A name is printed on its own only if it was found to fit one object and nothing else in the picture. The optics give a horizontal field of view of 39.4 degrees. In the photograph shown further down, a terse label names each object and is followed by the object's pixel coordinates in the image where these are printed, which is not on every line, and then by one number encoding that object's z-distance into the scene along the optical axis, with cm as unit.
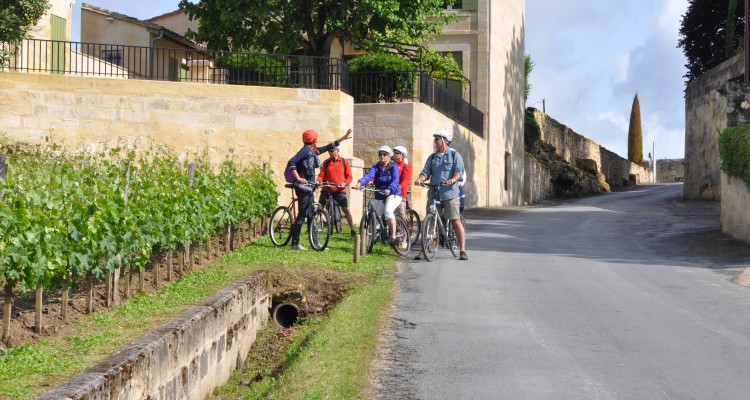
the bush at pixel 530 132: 4284
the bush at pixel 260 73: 2398
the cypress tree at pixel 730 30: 3088
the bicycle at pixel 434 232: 1552
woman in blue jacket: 1622
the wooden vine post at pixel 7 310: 792
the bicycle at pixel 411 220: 1711
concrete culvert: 1313
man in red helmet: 1605
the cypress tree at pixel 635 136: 7325
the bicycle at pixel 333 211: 1784
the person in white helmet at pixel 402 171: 1739
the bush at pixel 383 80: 2670
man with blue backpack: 1570
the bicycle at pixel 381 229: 1639
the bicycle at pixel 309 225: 1623
